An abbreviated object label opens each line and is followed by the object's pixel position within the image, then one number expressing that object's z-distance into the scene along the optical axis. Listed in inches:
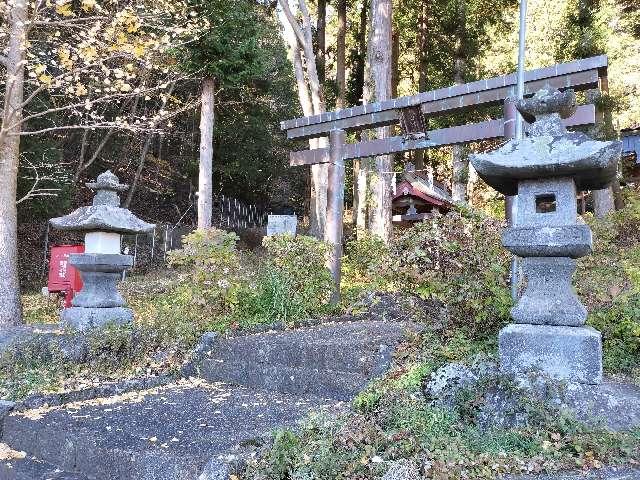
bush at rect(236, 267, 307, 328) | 338.0
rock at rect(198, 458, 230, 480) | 150.4
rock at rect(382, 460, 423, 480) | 127.5
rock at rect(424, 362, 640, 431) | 154.2
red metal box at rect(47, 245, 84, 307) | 454.9
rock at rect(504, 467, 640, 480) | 124.9
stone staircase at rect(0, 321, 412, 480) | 170.6
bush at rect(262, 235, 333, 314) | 340.5
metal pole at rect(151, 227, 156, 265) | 754.2
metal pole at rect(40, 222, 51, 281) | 658.8
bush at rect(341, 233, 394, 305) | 403.2
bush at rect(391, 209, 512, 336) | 207.2
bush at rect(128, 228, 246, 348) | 322.0
